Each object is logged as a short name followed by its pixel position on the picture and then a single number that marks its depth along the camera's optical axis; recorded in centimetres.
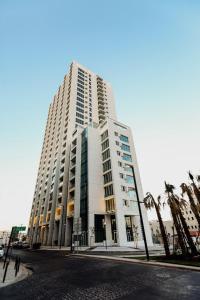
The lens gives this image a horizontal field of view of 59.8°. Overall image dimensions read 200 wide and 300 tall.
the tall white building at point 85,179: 4538
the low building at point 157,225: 9686
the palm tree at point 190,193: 1816
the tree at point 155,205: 1814
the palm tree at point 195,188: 1923
